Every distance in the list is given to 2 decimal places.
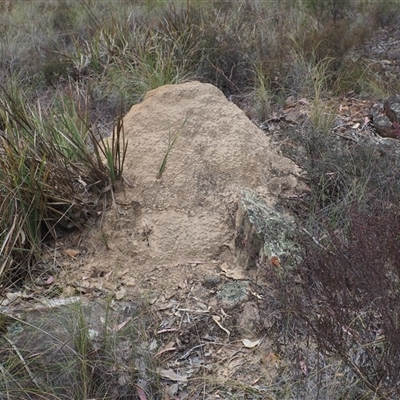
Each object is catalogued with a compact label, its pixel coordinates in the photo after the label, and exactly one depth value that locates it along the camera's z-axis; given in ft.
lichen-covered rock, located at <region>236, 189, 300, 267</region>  11.43
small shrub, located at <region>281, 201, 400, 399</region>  8.64
